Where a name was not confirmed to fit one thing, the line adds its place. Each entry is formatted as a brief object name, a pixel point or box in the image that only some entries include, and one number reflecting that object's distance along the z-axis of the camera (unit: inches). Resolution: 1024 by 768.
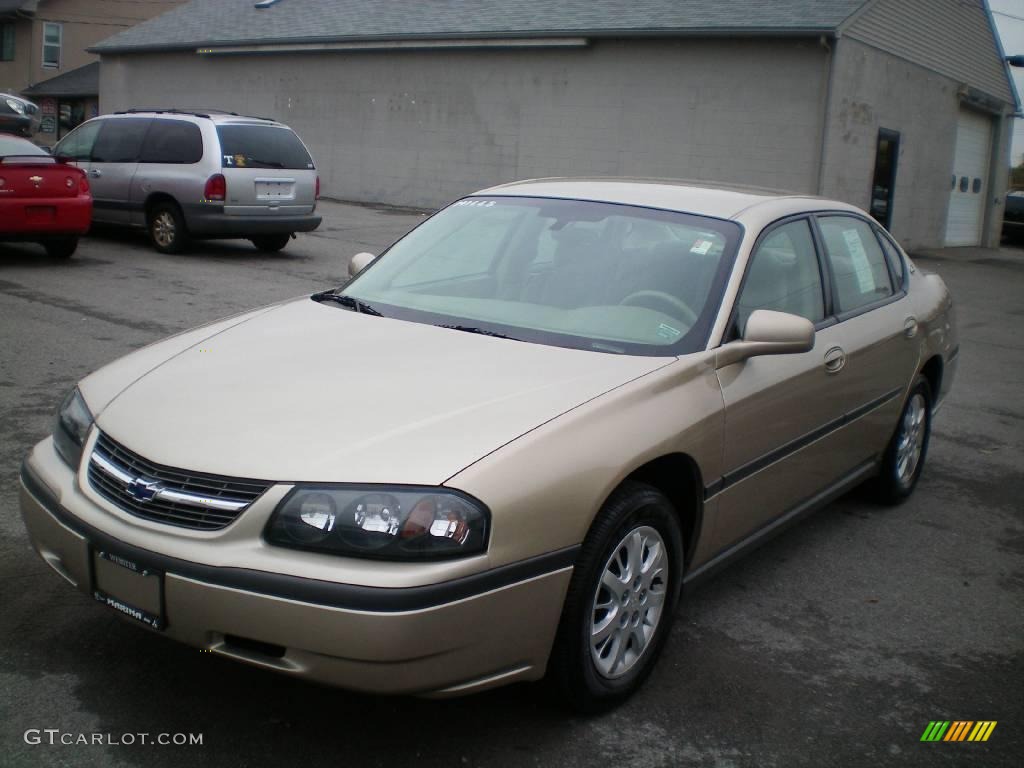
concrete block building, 741.3
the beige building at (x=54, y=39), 1503.4
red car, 459.5
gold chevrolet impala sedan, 111.2
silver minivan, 530.9
